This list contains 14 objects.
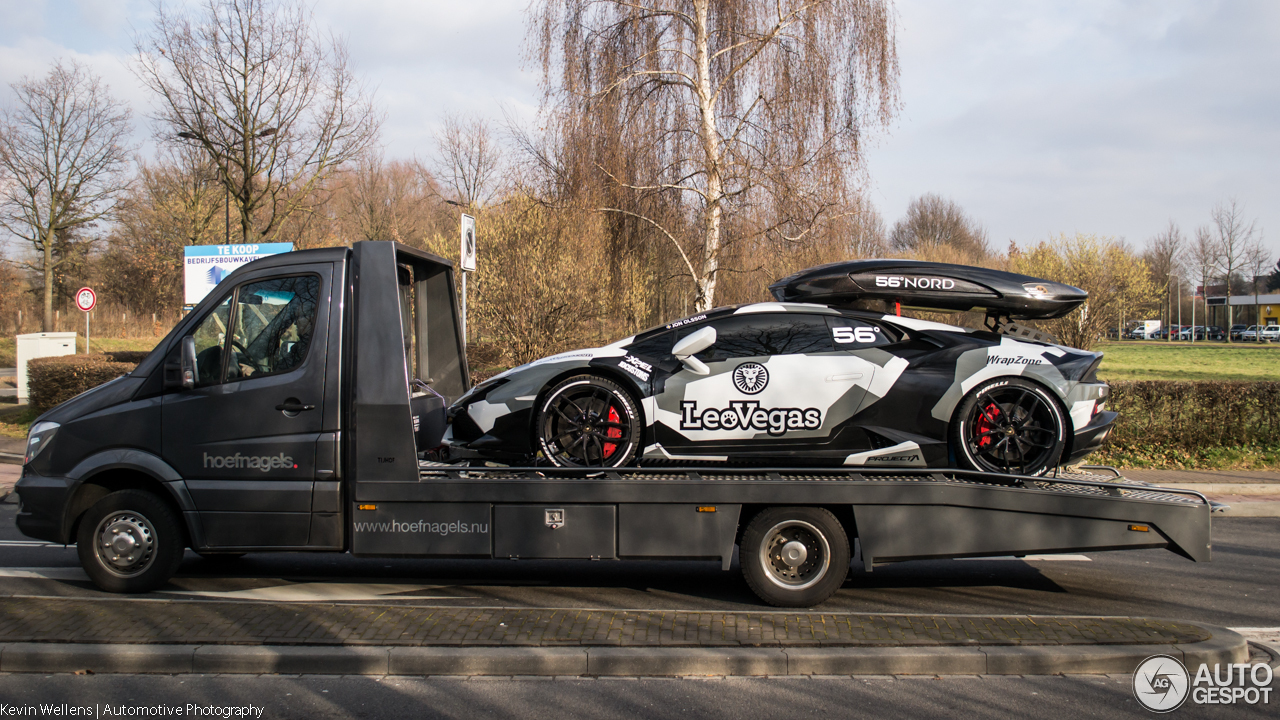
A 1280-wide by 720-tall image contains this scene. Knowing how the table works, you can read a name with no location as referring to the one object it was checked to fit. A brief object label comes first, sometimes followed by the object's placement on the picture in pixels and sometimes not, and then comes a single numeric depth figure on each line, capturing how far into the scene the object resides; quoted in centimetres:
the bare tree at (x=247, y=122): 1955
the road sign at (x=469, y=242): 1071
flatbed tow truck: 526
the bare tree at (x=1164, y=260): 6750
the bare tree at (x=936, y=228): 6062
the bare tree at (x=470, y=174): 3625
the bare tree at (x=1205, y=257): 6231
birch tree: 1413
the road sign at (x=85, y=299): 2055
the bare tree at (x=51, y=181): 3272
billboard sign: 1772
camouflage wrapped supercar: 577
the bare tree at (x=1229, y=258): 6109
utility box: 1878
